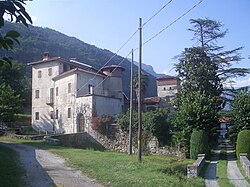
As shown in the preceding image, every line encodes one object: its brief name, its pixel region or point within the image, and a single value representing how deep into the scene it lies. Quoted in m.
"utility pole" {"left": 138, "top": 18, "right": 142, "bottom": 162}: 19.59
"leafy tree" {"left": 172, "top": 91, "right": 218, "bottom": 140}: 27.50
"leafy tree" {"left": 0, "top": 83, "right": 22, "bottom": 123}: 35.38
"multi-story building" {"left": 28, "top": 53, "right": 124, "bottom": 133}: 40.53
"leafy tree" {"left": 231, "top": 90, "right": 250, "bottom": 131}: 26.36
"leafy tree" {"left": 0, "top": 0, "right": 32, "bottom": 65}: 3.00
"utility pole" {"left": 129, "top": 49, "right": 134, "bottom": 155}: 26.60
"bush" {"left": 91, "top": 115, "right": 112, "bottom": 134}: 37.56
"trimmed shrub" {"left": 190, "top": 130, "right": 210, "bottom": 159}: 26.02
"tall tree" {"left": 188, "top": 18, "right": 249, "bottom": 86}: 39.19
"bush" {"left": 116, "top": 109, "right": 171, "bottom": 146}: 32.44
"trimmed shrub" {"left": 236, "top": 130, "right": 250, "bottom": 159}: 24.28
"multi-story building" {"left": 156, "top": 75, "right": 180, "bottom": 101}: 67.94
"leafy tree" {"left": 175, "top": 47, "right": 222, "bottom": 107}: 36.34
